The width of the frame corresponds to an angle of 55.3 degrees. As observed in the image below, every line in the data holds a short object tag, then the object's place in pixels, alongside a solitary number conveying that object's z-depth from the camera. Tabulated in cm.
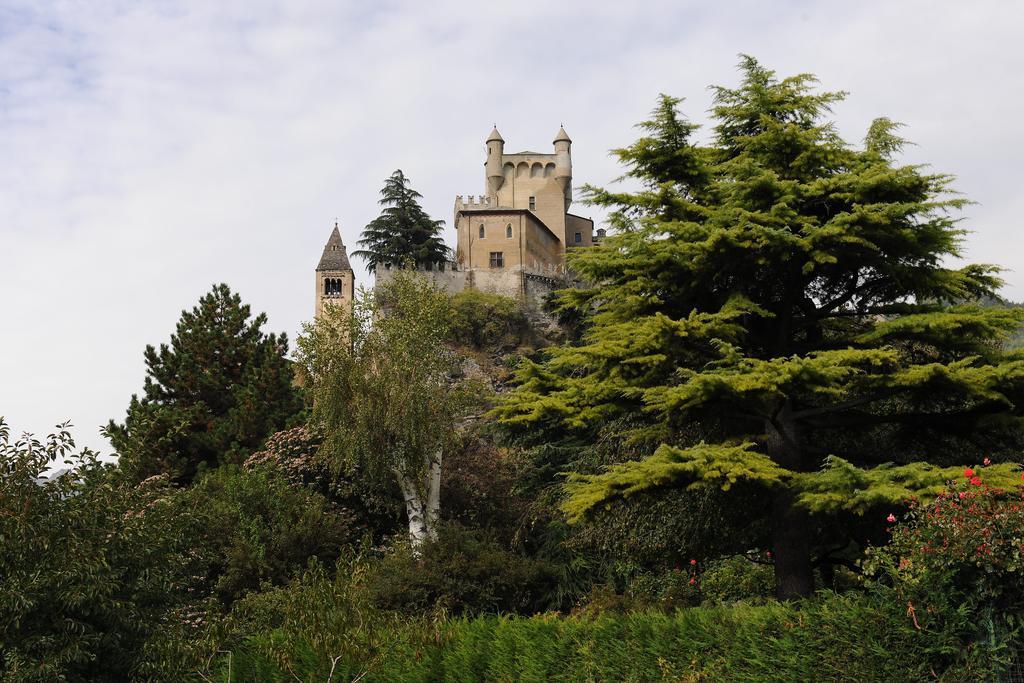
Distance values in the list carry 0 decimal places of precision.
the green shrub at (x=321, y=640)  1405
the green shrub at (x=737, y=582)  2177
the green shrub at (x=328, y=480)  2734
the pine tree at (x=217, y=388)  3394
